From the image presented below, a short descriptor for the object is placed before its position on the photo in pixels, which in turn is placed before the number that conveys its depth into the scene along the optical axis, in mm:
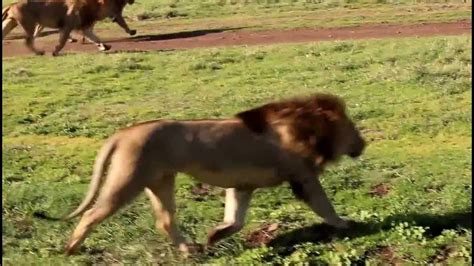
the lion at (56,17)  16297
